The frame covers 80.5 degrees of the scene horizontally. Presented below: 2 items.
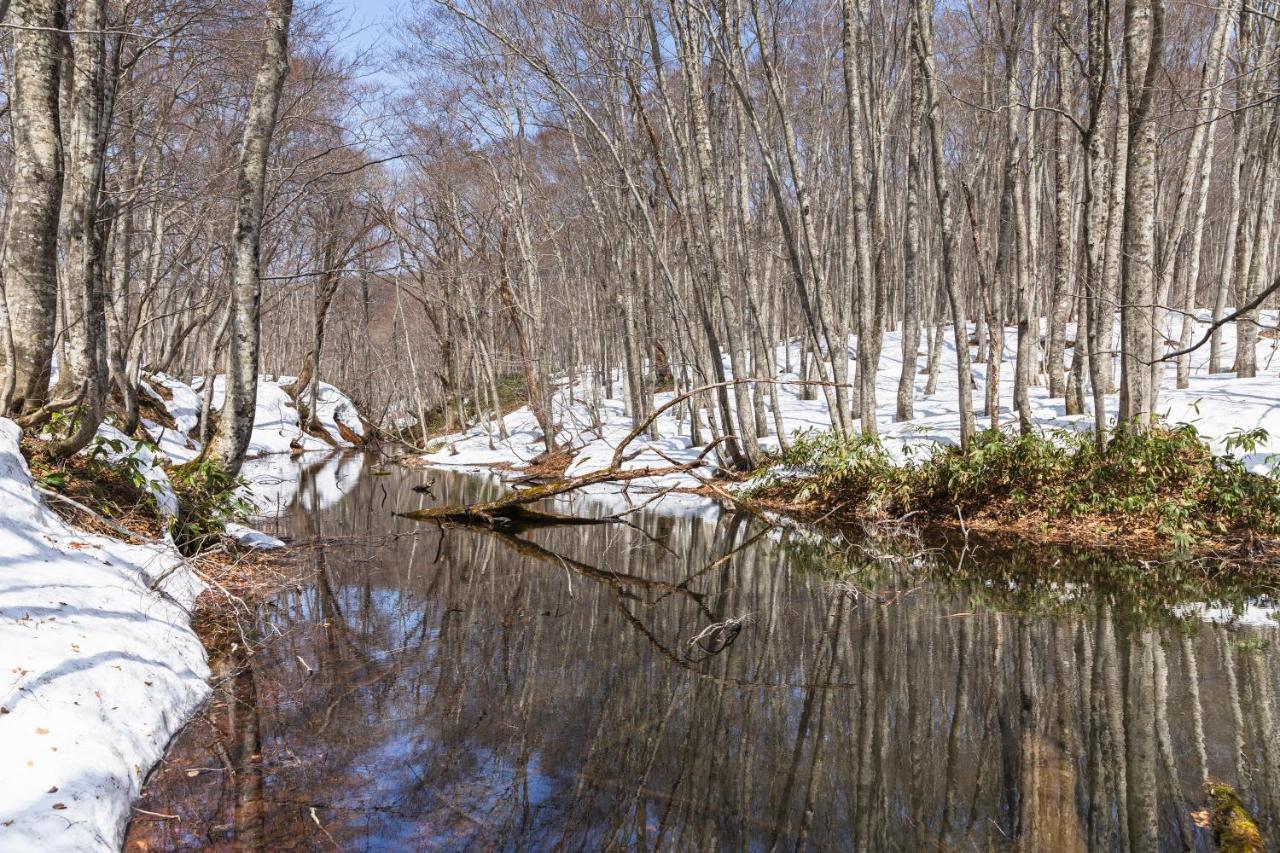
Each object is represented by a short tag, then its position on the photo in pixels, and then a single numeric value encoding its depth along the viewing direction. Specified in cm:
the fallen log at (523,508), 937
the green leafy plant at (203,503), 720
